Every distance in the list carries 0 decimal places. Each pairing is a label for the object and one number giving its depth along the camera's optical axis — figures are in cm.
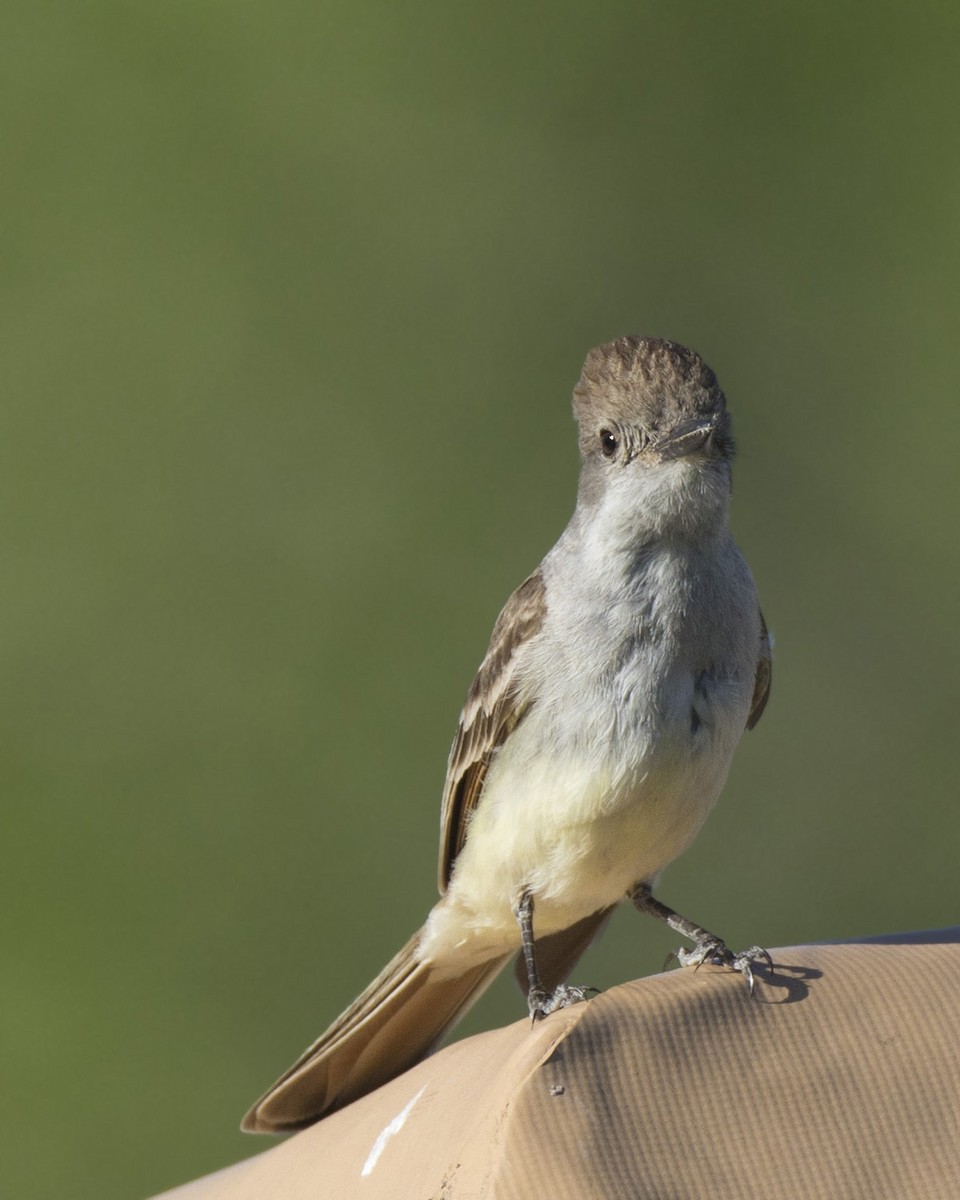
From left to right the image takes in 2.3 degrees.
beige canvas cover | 403
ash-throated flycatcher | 413
